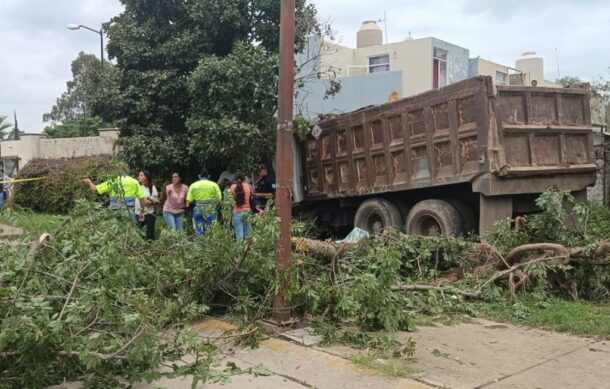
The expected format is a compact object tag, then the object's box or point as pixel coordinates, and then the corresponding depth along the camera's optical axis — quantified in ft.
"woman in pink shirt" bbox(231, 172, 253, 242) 28.48
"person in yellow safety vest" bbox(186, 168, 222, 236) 27.99
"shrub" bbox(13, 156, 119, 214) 59.21
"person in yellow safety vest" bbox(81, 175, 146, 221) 28.68
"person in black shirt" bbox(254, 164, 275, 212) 36.01
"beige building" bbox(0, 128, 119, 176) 65.82
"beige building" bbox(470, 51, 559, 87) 78.95
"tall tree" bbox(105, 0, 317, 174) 37.78
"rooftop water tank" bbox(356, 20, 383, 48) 79.92
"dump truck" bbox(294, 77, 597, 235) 26.99
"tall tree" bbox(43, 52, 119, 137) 38.58
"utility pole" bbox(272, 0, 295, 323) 17.17
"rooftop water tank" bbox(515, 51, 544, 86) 96.43
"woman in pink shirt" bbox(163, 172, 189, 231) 32.60
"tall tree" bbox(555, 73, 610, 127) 41.35
